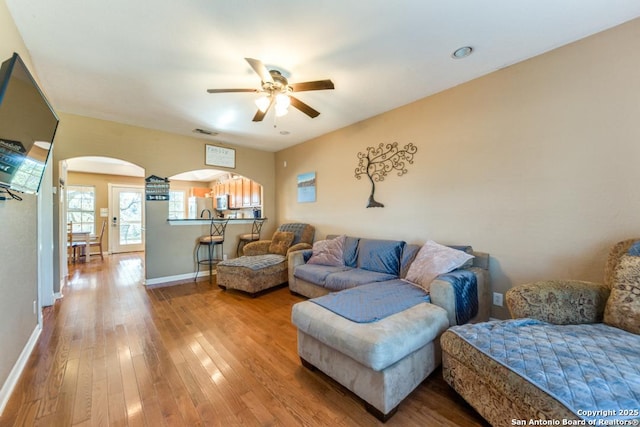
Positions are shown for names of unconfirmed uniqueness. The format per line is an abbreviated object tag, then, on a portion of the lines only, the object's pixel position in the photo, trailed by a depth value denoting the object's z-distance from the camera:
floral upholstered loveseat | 0.99
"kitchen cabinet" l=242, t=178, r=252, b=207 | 5.94
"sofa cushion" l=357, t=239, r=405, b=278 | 2.96
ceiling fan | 2.13
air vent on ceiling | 4.09
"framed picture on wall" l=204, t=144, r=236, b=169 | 4.60
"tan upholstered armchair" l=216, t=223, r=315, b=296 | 3.51
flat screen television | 1.29
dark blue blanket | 2.00
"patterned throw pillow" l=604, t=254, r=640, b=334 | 1.43
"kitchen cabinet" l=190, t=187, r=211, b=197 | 8.41
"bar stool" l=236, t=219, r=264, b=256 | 5.04
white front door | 7.20
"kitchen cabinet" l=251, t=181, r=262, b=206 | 5.54
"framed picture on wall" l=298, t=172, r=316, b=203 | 4.61
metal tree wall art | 3.24
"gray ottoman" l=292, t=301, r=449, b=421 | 1.41
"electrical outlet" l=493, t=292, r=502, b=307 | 2.47
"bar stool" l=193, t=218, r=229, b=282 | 4.46
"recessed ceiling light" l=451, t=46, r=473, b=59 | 2.14
